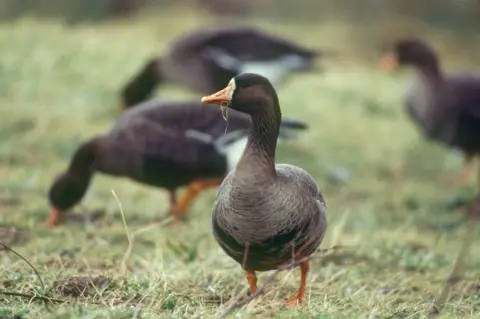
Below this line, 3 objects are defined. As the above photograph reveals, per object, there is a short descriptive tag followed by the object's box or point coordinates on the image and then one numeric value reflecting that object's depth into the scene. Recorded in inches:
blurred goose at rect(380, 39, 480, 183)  774.5
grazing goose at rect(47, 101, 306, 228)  585.3
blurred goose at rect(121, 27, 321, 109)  858.8
